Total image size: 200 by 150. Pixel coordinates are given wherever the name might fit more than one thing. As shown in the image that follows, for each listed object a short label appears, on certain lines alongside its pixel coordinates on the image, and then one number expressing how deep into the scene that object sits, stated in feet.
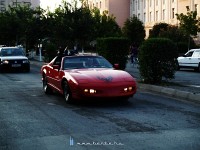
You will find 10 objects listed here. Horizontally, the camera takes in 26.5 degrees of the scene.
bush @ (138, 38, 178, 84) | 48.11
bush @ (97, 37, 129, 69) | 65.98
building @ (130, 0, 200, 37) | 211.70
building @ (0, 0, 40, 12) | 546.22
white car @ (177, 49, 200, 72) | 88.12
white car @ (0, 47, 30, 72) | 81.66
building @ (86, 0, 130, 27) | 316.40
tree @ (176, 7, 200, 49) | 142.31
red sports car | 33.53
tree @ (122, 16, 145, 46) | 224.74
